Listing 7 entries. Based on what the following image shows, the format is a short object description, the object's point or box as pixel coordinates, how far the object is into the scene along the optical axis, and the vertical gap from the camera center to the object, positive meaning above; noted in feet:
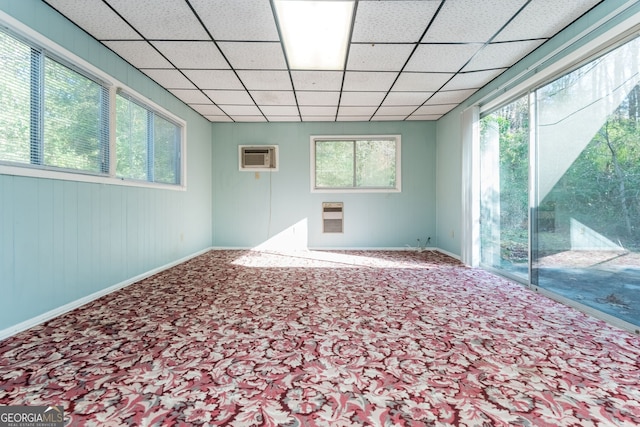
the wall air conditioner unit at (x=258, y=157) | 19.70 +3.80
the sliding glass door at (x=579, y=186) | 7.50 +0.89
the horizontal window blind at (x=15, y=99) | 6.88 +2.79
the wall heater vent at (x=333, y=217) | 20.02 -0.33
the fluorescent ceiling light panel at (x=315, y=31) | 8.28 +5.99
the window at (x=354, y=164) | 20.15 +3.42
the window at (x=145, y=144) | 11.23 +3.10
